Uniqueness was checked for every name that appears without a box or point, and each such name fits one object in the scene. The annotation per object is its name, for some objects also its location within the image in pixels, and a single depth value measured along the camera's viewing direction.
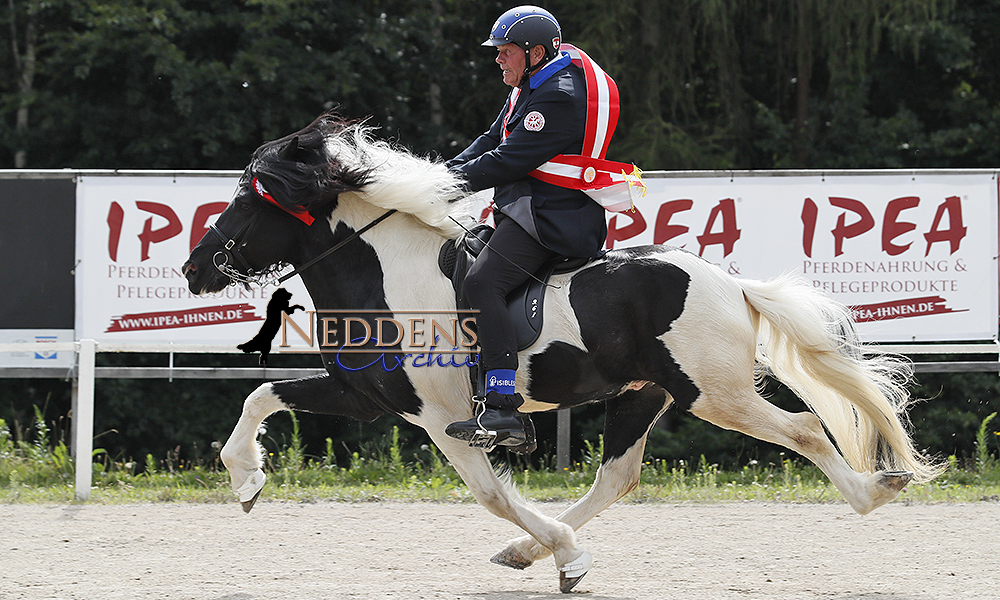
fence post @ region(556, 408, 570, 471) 18.37
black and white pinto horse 9.49
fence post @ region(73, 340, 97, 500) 15.61
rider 9.21
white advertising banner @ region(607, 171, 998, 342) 17.34
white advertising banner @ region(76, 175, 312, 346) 17.11
